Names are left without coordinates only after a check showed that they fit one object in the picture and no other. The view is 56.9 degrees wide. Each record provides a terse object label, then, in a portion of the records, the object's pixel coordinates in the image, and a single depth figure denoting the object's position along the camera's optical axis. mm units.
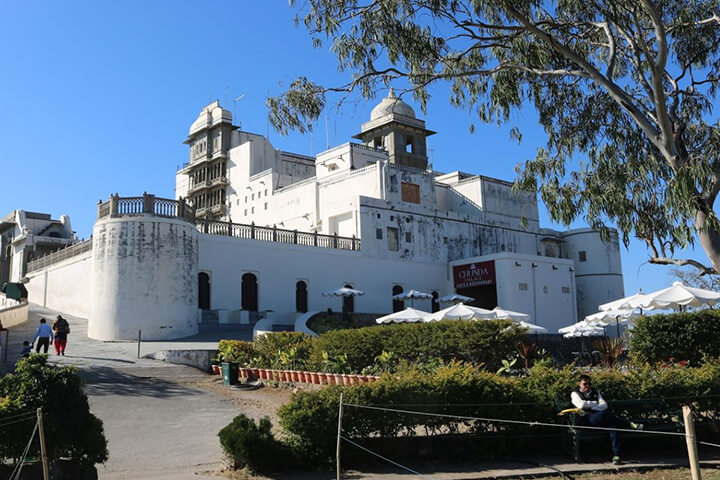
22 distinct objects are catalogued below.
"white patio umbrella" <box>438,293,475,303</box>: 38781
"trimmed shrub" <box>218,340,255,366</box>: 20078
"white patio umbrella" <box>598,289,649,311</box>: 23203
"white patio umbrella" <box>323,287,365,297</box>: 34338
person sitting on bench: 9461
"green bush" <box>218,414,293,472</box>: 8523
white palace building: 27234
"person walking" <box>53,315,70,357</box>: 20812
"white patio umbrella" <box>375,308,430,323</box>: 26266
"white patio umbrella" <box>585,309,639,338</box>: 25448
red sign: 41781
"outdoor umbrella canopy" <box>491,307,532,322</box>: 26430
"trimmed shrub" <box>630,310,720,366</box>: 15352
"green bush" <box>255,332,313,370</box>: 18947
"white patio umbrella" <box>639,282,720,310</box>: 22047
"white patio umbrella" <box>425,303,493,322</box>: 24812
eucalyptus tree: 14898
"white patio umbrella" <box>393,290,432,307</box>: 36844
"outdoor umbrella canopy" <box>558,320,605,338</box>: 30797
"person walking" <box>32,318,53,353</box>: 20297
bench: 9297
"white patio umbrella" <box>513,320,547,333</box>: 24627
